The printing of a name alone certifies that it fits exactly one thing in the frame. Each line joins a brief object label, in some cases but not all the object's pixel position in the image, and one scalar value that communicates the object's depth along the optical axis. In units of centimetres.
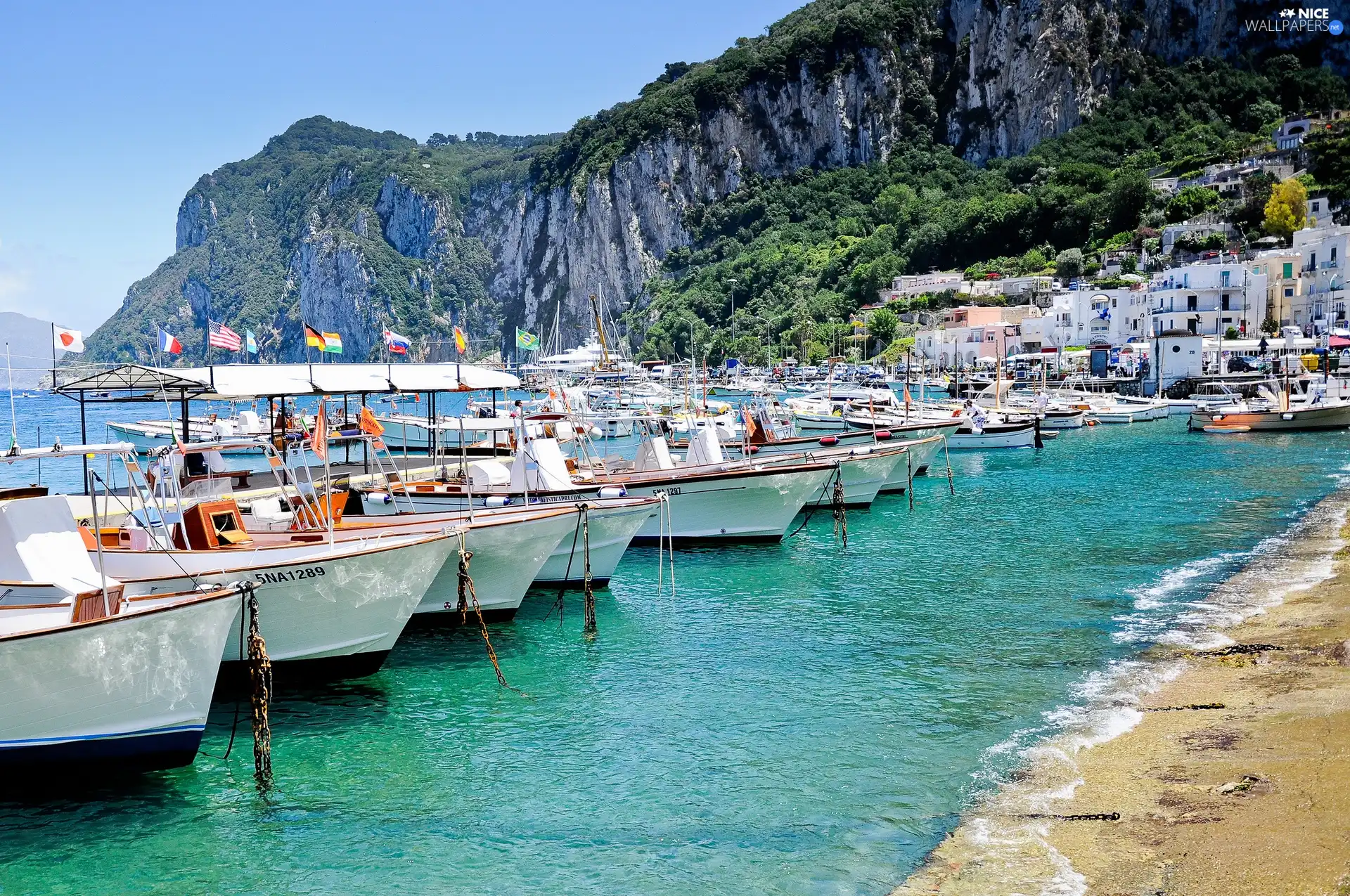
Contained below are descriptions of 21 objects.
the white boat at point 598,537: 2588
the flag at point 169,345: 3138
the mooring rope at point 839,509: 3309
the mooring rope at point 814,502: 3503
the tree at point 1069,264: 14325
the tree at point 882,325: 14900
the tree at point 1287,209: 12481
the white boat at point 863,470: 3969
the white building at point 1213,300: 10438
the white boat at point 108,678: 1402
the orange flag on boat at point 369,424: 3322
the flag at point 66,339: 2662
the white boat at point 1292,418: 6669
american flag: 3366
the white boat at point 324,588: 1806
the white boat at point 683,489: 2939
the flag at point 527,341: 5301
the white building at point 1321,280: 10081
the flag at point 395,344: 3219
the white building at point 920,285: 15600
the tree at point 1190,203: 13688
